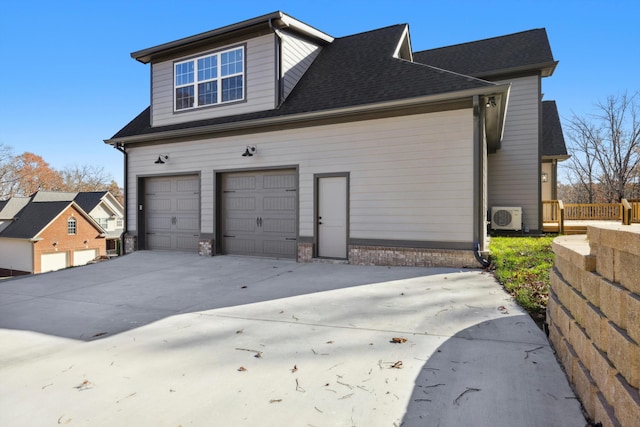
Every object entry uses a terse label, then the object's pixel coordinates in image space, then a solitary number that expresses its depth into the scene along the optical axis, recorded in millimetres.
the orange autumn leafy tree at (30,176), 41188
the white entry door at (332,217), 8344
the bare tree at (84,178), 49169
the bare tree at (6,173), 37906
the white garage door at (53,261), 28266
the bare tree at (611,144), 19844
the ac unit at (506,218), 11562
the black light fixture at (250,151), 9273
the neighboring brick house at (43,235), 27766
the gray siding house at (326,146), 7277
